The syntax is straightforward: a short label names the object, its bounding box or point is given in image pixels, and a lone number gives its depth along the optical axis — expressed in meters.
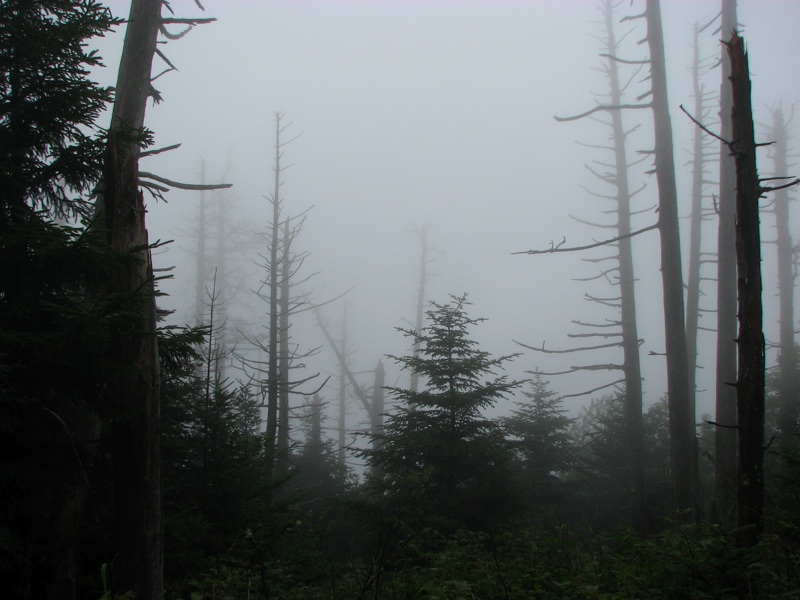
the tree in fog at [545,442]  13.83
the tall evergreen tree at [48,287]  3.78
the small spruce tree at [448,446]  8.07
